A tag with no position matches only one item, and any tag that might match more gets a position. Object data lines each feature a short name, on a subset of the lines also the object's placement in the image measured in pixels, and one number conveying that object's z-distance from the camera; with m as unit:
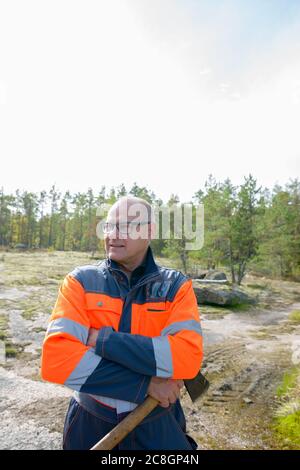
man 1.91
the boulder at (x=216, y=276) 22.17
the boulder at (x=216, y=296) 15.98
